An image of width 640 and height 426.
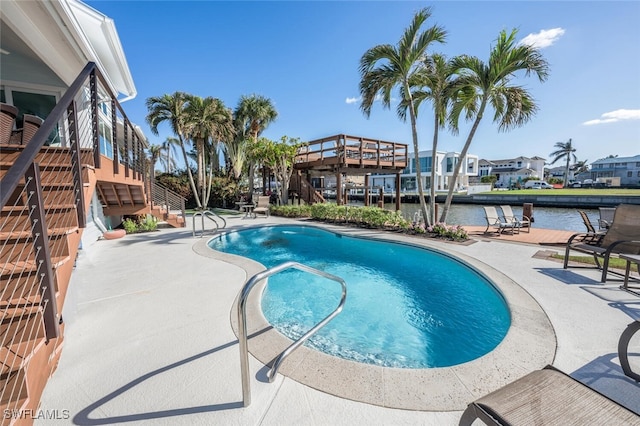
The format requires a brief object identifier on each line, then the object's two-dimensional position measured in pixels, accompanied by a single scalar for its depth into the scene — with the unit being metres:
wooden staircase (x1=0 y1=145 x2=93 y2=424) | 1.54
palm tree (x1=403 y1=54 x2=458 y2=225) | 8.40
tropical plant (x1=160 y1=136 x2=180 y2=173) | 33.69
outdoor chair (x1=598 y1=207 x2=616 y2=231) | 7.54
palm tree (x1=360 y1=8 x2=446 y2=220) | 8.16
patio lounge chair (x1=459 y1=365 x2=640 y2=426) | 1.32
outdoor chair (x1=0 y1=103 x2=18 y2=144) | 3.55
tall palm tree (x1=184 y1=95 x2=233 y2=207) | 16.78
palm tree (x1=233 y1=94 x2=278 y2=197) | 20.88
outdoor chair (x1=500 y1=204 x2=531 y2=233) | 9.14
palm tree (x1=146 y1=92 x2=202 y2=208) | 16.61
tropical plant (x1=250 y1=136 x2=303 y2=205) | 14.02
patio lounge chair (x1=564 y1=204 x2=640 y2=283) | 4.61
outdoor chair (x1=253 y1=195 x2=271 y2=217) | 14.45
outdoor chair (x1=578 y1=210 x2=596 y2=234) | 6.95
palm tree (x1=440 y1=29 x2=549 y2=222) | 7.27
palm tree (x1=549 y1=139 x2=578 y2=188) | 66.06
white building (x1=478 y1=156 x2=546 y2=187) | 63.82
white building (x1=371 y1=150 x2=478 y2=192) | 37.47
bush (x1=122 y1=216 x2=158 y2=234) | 9.83
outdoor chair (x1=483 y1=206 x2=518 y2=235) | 9.05
